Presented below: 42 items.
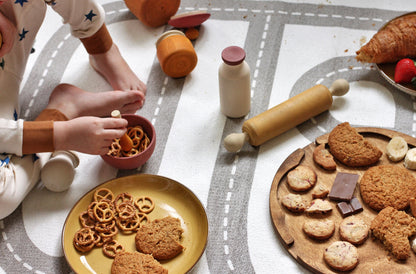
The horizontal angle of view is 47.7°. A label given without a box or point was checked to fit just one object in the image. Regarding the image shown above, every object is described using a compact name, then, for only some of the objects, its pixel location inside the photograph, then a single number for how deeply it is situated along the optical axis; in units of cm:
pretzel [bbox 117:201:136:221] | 103
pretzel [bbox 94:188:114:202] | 107
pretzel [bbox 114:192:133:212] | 106
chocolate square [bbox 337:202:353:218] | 100
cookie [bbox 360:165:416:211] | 99
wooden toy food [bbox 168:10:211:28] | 140
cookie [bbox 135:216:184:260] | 96
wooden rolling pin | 114
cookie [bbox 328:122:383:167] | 107
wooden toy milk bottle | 111
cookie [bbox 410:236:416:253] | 93
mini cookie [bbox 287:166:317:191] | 104
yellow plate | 97
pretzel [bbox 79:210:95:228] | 103
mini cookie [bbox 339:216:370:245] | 95
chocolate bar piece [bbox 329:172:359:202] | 102
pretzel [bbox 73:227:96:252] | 99
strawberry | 119
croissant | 123
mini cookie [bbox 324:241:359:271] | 92
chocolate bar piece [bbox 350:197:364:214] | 100
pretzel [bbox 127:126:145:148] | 114
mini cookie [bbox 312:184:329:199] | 103
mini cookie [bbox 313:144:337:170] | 107
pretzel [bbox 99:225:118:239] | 101
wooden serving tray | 93
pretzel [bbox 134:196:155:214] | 106
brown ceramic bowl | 110
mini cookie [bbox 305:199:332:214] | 100
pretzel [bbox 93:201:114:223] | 103
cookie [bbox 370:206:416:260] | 92
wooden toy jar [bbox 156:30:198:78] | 128
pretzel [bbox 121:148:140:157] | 112
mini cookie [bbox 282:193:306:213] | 101
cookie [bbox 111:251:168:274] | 93
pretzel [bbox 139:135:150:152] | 113
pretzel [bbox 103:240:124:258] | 99
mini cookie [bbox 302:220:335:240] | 96
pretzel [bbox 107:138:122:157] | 113
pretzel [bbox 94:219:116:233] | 102
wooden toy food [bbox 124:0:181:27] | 142
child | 107
